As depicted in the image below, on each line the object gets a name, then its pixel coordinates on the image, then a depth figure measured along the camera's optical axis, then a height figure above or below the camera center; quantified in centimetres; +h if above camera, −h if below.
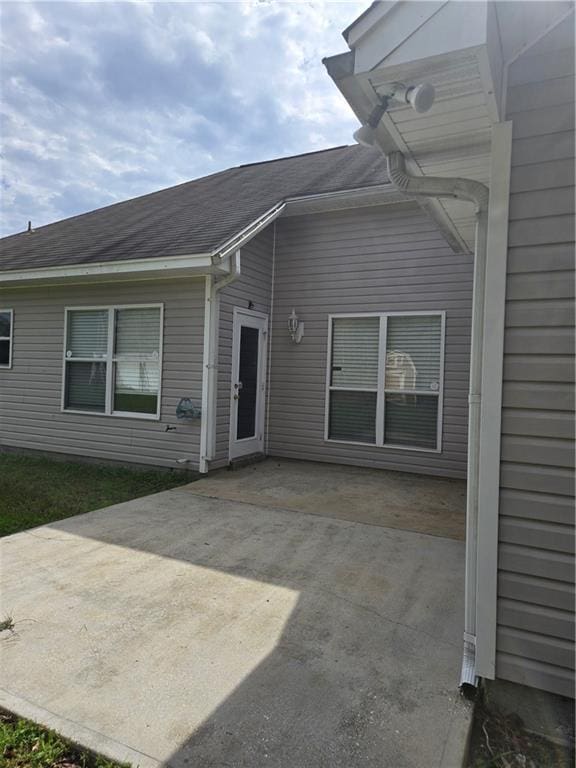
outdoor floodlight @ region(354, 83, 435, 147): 162 +109
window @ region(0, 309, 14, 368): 748 +66
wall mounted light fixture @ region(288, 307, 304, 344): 670 +87
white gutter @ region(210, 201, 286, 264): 498 +180
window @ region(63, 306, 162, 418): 617 +27
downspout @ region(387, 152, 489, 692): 199 +18
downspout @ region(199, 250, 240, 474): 562 +13
